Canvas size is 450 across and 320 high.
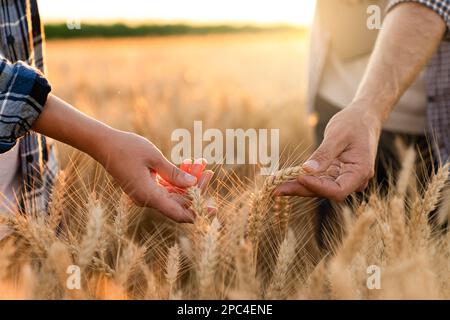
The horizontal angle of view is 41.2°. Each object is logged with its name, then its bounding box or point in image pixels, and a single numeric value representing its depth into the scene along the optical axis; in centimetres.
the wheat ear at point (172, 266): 92
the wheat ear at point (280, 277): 96
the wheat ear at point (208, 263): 89
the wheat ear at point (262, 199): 105
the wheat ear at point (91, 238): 87
